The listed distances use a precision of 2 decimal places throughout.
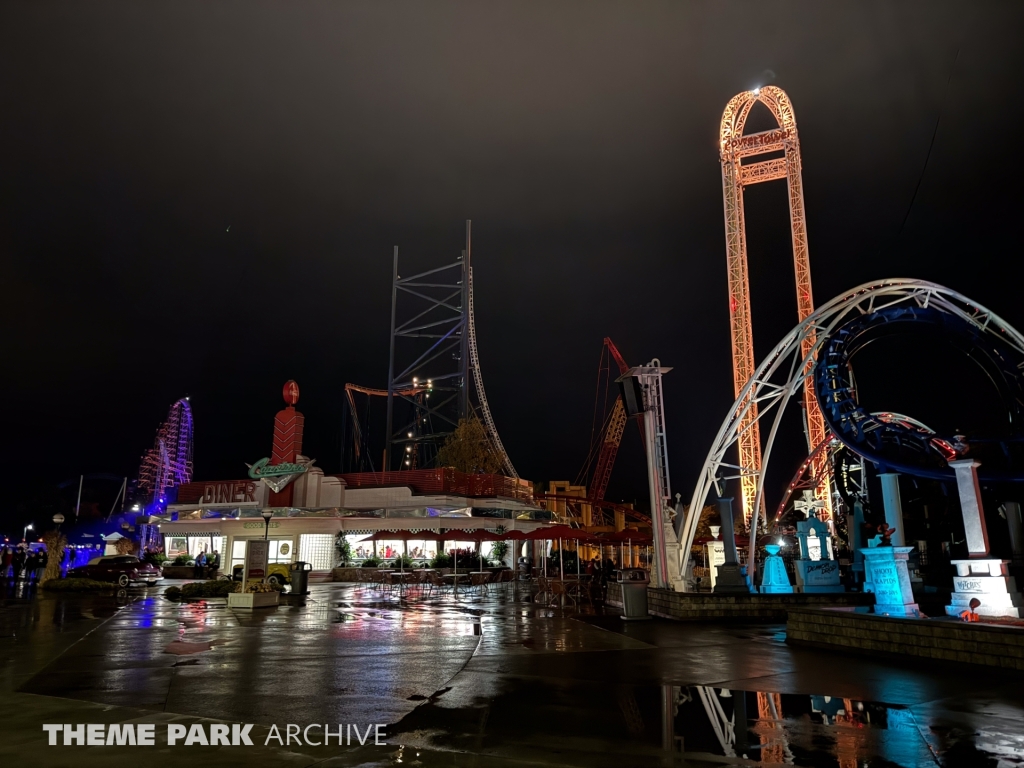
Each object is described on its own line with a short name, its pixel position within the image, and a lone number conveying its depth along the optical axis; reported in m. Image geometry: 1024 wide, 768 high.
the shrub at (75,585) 25.86
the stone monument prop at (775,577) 18.92
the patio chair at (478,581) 32.75
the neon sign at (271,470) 41.84
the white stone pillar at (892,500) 20.20
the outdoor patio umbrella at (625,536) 25.74
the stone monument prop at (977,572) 12.28
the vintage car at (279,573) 27.25
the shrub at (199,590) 23.47
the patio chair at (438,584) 31.02
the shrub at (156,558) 40.48
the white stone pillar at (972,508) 13.12
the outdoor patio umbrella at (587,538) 24.86
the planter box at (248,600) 20.00
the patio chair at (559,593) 22.39
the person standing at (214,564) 38.23
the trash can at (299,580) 24.69
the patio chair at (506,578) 36.40
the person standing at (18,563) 33.97
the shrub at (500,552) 40.28
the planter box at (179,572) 39.56
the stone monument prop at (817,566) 20.53
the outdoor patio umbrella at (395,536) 28.22
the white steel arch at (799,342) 18.39
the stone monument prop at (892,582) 13.09
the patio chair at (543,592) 22.85
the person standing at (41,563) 29.40
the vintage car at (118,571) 30.39
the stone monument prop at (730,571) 18.36
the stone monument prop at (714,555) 24.84
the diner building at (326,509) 39.31
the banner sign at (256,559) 21.12
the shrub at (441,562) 37.39
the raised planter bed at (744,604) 16.73
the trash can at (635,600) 16.66
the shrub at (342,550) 40.56
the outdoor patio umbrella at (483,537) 27.33
